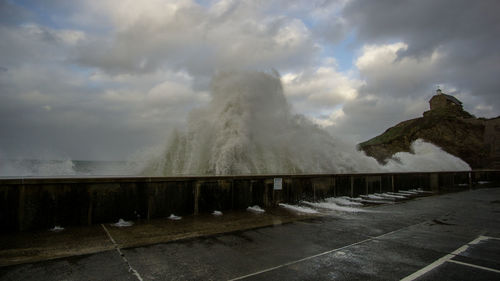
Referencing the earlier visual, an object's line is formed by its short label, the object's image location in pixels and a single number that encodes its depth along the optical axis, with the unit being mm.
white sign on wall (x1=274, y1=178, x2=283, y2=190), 7375
